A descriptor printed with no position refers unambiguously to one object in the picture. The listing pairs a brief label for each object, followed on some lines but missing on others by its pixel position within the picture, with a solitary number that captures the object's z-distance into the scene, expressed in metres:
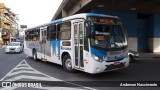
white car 27.02
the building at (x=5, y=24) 79.89
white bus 9.34
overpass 20.61
